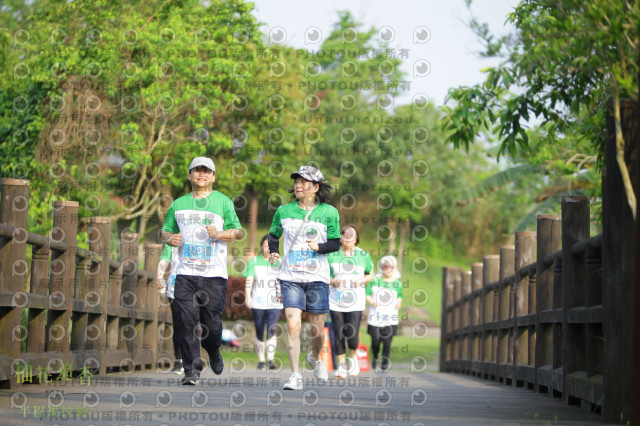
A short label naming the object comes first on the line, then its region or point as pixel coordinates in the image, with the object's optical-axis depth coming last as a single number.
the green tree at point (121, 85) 20.84
